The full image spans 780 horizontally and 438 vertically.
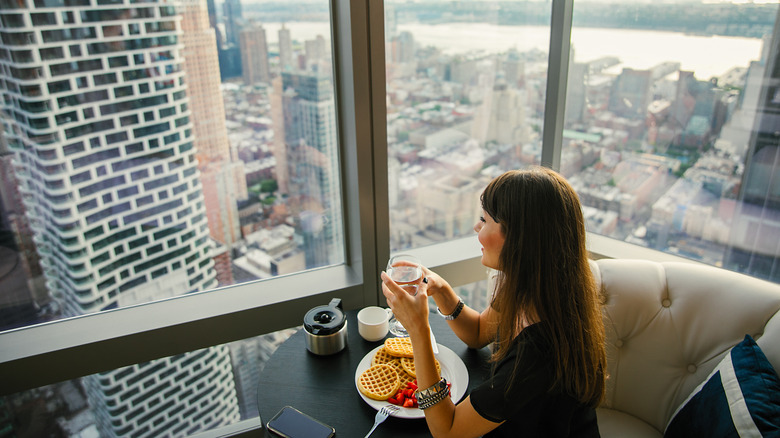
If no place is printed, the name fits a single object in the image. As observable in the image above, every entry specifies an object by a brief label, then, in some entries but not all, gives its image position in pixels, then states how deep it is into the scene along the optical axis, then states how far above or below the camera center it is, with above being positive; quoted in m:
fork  1.23 -0.89
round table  1.25 -0.92
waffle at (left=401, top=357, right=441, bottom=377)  1.36 -0.87
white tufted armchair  1.36 -0.82
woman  1.12 -0.65
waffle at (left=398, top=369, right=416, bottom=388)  1.34 -0.89
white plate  1.25 -0.90
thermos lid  1.47 -0.82
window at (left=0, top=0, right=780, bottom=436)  1.54 -0.44
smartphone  1.21 -0.91
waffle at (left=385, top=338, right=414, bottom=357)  1.43 -0.87
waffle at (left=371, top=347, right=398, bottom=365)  1.42 -0.88
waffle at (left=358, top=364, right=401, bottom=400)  1.30 -0.88
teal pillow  1.12 -0.84
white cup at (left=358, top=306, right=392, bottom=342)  1.54 -0.86
